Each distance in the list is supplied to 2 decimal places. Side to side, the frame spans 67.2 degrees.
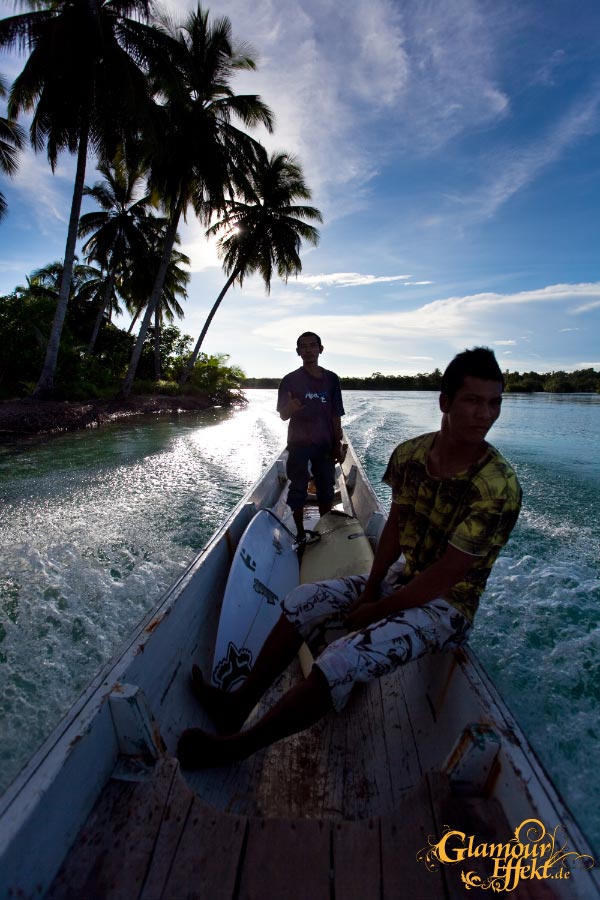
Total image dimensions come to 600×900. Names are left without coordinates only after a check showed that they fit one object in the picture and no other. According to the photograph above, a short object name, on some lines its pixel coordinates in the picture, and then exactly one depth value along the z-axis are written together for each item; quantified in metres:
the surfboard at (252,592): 2.00
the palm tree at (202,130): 14.35
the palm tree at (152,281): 20.68
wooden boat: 0.99
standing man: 3.81
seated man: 1.42
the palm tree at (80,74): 10.51
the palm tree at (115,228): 19.03
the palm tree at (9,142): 13.55
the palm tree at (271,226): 19.45
